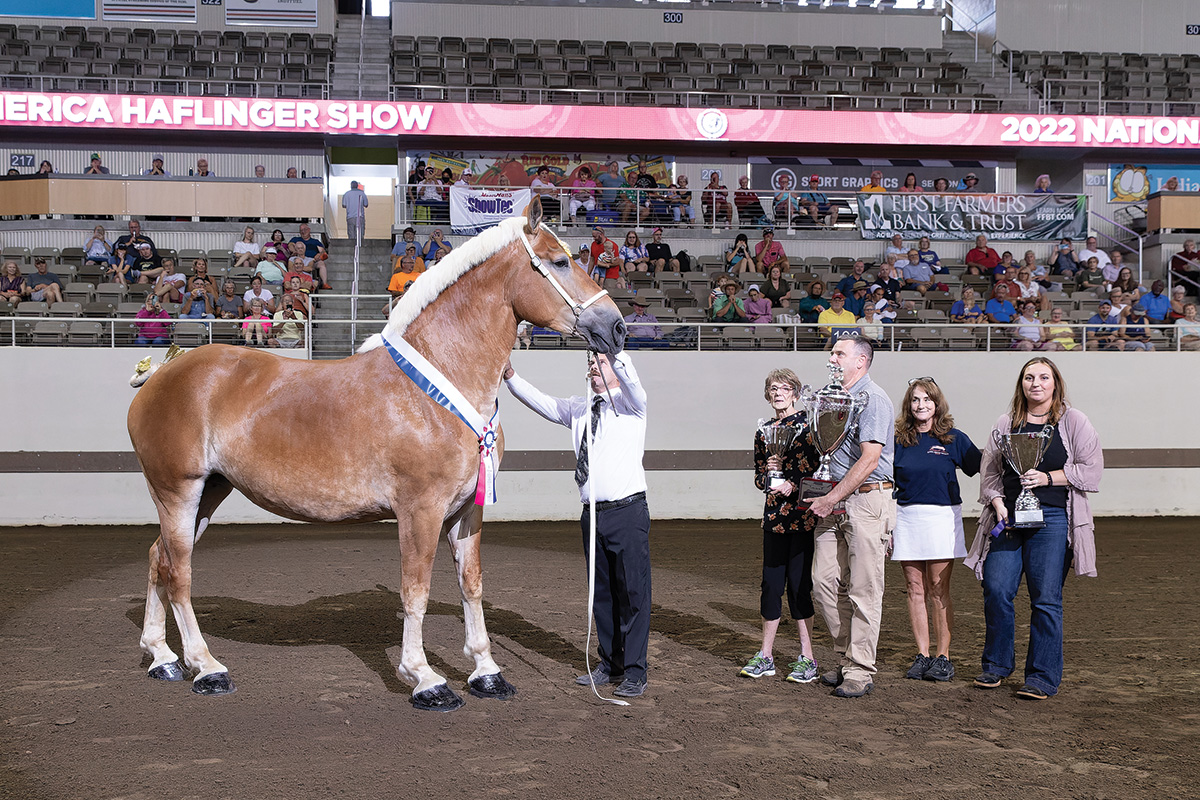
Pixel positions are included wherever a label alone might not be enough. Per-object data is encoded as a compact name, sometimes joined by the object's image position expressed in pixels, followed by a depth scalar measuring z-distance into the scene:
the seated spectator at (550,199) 18.17
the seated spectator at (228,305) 13.56
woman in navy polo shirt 5.73
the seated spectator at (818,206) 18.66
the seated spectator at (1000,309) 14.70
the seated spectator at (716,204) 18.58
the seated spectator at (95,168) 18.25
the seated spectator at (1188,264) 17.36
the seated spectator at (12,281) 14.21
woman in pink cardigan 5.25
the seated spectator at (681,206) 18.41
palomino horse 4.86
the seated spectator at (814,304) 14.76
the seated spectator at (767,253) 17.00
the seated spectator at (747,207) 18.66
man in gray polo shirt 5.28
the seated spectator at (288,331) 12.62
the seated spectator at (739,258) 16.83
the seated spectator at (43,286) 14.13
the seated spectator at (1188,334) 13.49
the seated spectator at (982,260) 17.44
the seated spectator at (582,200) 17.86
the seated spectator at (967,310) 14.68
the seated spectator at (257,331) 12.55
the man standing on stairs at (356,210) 18.50
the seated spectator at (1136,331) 13.47
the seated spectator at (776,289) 15.43
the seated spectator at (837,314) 14.25
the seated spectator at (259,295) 13.57
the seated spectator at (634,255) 16.69
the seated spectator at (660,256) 16.80
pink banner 19.98
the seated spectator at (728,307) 14.36
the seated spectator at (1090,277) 17.31
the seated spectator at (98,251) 15.97
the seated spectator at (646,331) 13.02
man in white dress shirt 5.26
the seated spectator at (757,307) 14.66
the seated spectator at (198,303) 13.38
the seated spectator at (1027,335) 13.30
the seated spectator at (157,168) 18.82
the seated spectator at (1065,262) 17.70
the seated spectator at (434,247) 15.88
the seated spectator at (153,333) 12.52
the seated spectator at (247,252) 16.08
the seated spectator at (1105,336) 13.38
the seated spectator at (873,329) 12.99
